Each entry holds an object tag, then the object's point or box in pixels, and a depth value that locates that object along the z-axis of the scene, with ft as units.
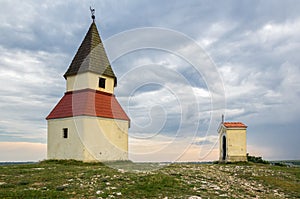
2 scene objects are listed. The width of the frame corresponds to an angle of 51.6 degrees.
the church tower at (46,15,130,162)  85.61
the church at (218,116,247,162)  104.78
